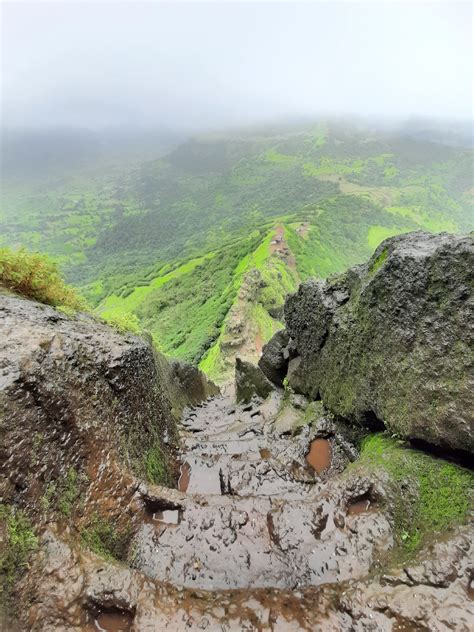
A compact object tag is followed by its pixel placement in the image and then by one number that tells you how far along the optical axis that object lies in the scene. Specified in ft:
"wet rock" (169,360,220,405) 67.00
